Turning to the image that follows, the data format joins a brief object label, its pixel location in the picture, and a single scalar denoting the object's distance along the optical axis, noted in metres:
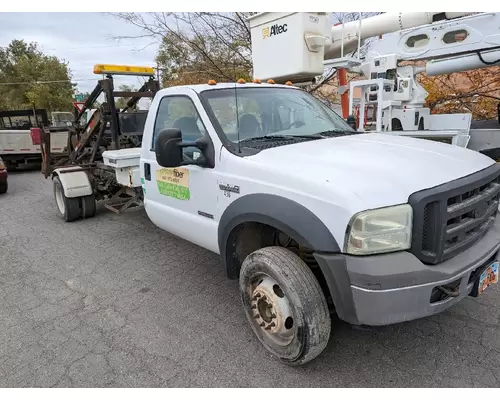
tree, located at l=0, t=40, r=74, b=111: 30.97
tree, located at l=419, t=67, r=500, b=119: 10.65
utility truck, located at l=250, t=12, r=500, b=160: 5.50
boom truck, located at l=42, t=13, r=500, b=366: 2.15
